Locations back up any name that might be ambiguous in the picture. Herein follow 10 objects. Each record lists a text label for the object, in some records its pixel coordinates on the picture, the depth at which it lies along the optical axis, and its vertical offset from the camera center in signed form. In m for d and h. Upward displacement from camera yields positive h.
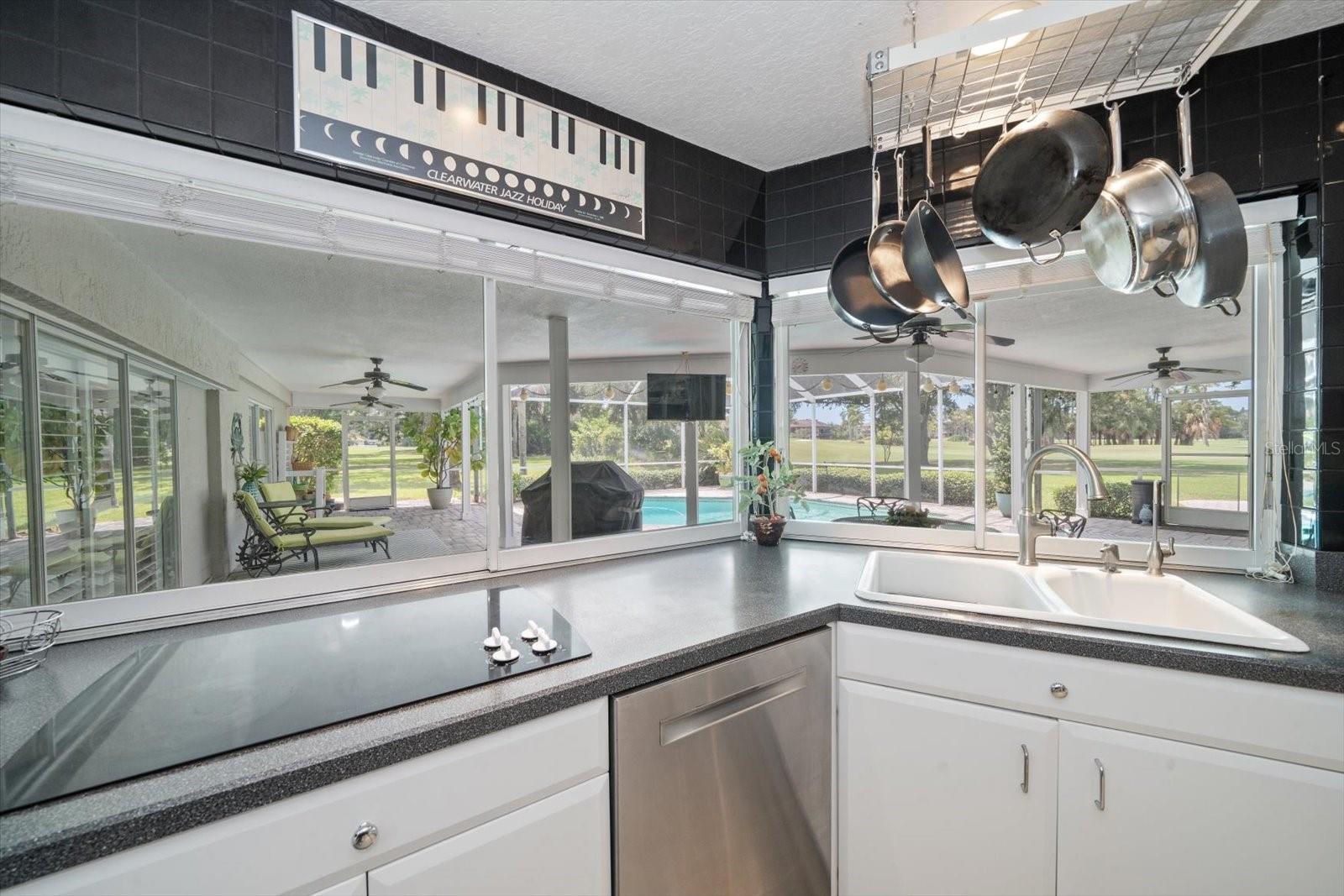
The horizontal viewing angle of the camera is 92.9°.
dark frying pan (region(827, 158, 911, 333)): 2.09 +0.49
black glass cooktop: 0.88 -0.42
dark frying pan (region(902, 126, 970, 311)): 1.64 +0.47
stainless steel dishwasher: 1.29 -0.75
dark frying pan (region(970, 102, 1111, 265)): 1.46 +0.61
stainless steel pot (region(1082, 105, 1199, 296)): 1.50 +0.51
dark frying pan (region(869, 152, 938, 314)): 1.89 +0.52
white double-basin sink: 1.40 -0.43
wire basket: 1.16 -0.37
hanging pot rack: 1.36 +0.93
